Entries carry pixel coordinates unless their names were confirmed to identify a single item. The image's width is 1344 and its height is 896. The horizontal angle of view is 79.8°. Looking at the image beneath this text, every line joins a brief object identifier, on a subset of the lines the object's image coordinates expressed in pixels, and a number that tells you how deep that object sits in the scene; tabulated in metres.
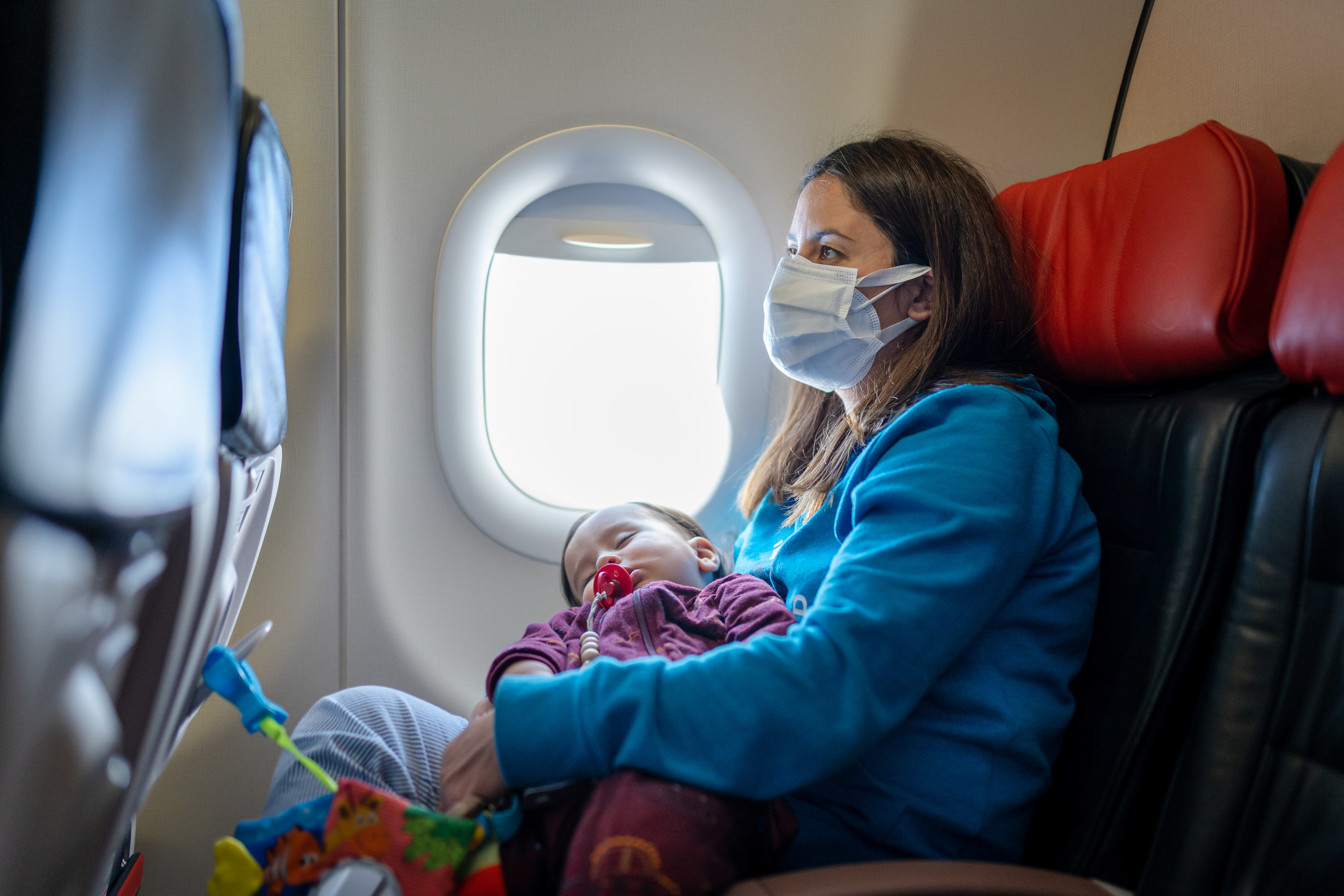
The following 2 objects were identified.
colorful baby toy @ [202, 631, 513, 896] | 0.80
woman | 0.88
